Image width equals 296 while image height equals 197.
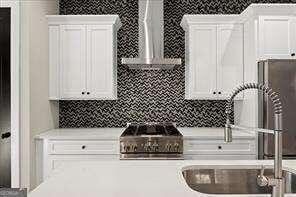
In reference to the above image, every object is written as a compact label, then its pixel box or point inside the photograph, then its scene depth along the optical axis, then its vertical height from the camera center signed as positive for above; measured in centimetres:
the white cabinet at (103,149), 372 -51
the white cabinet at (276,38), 365 +58
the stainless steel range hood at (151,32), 429 +76
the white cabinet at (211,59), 419 +43
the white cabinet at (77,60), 419 +42
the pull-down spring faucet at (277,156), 121 -19
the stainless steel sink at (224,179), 188 -41
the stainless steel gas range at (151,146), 362 -47
